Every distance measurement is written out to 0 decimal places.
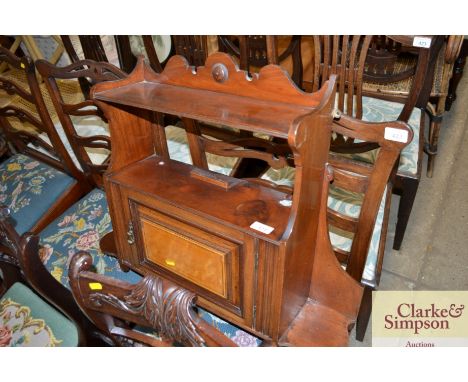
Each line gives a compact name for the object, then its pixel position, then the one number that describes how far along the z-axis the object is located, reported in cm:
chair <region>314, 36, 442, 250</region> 110
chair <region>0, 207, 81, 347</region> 101
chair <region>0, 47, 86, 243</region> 139
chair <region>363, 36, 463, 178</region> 144
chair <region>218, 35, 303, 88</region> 142
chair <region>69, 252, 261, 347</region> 60
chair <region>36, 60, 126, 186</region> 114
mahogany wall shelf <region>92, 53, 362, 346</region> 80
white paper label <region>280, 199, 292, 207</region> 90
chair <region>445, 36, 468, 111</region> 222
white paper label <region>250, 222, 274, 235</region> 81
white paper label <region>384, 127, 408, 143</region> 80
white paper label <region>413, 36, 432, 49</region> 104
